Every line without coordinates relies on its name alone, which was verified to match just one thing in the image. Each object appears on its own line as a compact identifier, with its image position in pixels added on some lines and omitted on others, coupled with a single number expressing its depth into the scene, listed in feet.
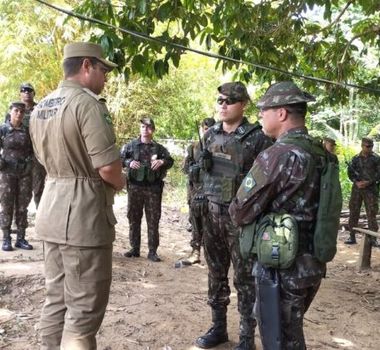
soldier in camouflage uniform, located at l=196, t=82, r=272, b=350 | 11.19
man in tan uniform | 8.59
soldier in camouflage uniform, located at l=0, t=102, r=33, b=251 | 19.57
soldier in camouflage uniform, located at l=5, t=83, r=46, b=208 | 20.60
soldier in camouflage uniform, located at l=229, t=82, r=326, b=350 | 8.22
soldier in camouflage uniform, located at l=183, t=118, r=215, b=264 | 12.10
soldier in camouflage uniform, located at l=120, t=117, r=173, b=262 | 20.42
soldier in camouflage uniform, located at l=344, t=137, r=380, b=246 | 29.43
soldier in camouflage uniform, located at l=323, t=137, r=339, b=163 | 27.49
